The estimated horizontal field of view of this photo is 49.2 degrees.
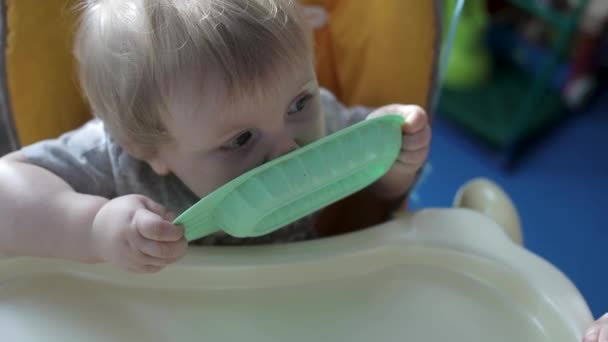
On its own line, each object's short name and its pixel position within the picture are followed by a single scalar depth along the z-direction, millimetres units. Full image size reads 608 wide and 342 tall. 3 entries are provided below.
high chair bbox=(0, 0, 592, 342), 519
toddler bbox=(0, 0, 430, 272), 468
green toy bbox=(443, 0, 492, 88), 1393
